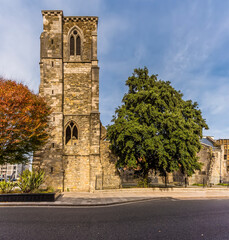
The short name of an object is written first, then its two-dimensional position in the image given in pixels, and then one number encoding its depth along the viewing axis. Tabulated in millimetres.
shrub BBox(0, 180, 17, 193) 14750
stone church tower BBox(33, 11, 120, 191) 21188
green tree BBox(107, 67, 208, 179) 17909
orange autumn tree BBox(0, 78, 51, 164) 14734
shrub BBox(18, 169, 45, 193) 15016
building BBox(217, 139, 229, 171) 58406
